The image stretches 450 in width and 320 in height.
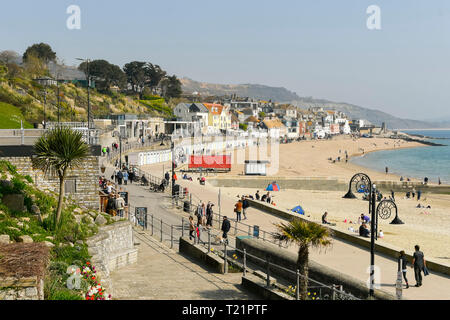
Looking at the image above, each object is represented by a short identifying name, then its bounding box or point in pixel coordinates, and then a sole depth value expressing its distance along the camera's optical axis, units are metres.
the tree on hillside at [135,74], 124.44
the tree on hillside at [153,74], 128.38
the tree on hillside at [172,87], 131.25
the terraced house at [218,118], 112.99
